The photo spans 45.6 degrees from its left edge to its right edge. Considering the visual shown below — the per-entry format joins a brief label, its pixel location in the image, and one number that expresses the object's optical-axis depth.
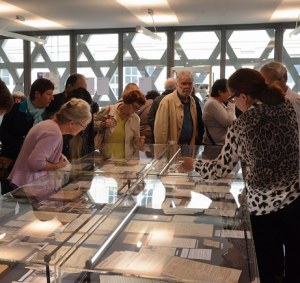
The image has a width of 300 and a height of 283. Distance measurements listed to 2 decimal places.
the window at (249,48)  8.35
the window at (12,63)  9.52
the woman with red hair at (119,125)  3.95
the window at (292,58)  8.20
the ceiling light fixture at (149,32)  6.50
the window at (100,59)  9.03
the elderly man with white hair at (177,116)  4.31
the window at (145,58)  8.84
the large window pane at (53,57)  9.27
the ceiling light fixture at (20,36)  6.52
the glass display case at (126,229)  1.30
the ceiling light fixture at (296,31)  5.95
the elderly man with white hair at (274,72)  2.90
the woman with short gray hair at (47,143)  2.52
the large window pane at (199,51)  8.55
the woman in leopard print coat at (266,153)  1.98
